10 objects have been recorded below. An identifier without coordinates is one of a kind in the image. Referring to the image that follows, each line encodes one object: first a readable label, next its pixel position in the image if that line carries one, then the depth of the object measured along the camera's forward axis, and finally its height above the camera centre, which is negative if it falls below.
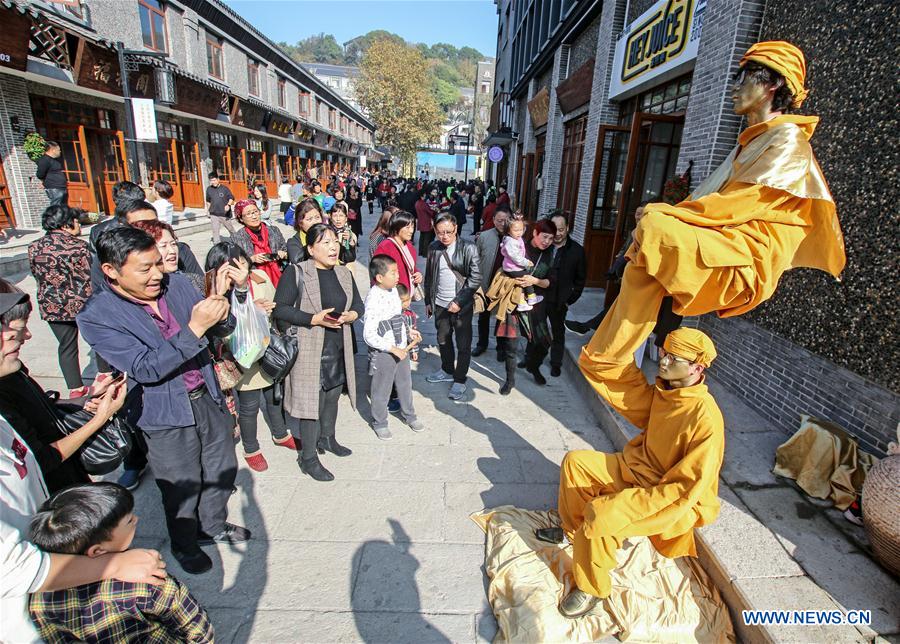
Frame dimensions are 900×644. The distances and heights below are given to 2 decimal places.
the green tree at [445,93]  91.31 +17.24
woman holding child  4.94 -1.28
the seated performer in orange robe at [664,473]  2.26 -1.37
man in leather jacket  4.73 -1.02
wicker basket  2.42 -1.57
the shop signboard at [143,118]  8.73 +0.85
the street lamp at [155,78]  8.88 +2.14
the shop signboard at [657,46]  5.61 +1.97
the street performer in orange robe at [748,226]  1.76 -0.11
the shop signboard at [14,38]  8.38 +2.13
